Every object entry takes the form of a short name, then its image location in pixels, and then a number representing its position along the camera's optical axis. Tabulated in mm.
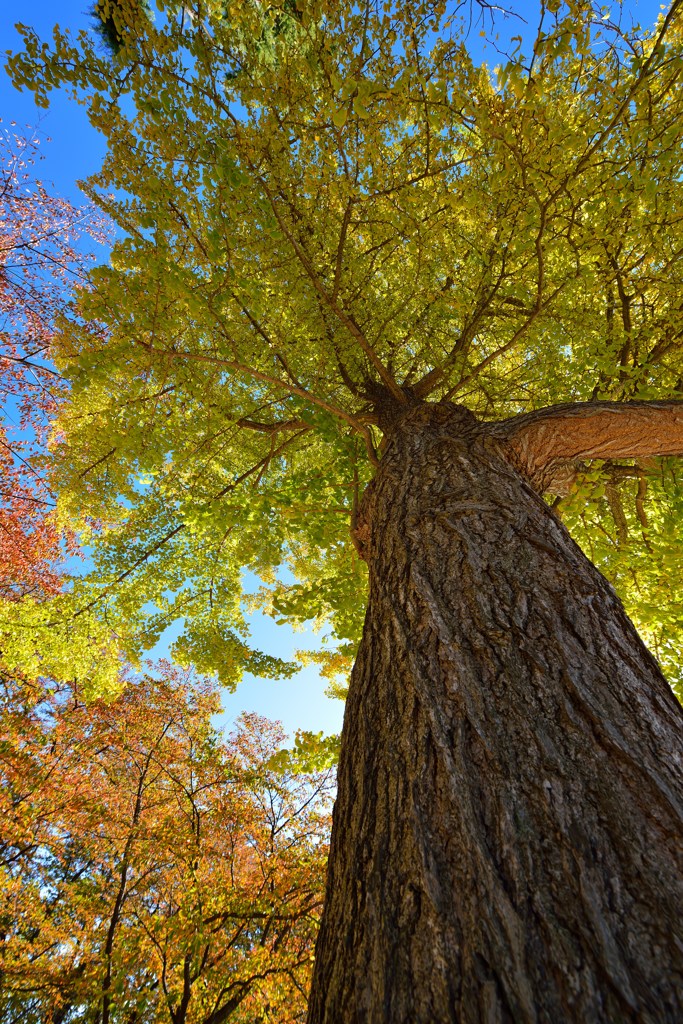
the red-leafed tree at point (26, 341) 9164
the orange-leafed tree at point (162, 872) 5537
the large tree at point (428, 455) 1013
